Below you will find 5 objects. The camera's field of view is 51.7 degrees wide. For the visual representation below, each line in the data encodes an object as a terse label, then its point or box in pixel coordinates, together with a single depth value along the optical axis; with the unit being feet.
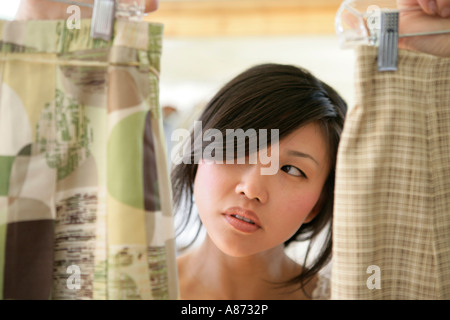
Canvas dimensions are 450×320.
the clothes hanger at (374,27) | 1.96
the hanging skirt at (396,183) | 1.93
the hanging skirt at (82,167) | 1.92
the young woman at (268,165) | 2.64
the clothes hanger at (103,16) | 1.94
